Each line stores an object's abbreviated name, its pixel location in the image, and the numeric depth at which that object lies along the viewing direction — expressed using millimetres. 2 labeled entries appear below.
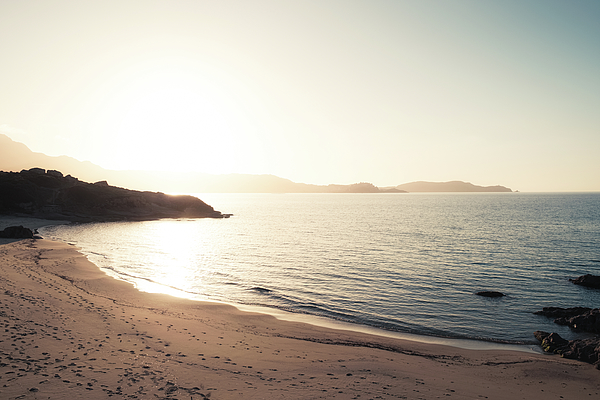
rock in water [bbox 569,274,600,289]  28891
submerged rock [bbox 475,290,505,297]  26316
